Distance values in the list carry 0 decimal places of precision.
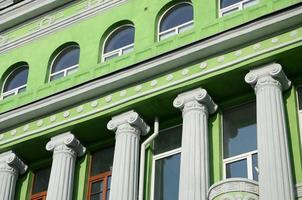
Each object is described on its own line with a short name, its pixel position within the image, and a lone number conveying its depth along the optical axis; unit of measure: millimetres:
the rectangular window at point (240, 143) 18750
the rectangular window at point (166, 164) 19531
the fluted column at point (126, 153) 19234
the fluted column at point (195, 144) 18156
